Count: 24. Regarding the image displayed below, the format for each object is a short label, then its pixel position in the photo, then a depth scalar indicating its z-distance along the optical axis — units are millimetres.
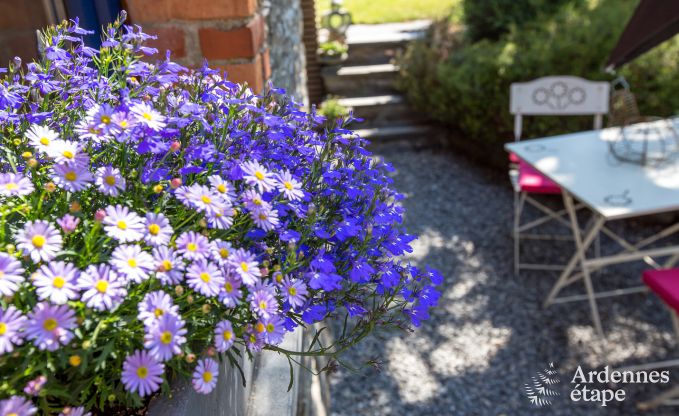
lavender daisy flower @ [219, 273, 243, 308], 671
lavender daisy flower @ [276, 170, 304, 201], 819
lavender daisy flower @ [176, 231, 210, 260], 663
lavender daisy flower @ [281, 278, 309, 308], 778
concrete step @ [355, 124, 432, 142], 6230
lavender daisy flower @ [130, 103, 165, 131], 759
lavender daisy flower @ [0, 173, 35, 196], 653
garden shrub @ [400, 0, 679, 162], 4527
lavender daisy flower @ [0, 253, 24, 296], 576
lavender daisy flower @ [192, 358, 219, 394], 649
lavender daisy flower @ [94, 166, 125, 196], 696
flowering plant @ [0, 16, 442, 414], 615
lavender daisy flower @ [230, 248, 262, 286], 687
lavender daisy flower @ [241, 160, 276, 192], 781
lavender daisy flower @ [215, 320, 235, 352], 666
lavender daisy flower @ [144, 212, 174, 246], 661
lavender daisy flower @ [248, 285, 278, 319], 714
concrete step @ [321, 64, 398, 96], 6770
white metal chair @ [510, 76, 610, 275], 3946
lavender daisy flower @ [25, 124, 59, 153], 691
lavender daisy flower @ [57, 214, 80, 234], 628
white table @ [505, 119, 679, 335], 2740
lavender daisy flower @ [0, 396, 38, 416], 548
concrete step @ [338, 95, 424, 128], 6473
